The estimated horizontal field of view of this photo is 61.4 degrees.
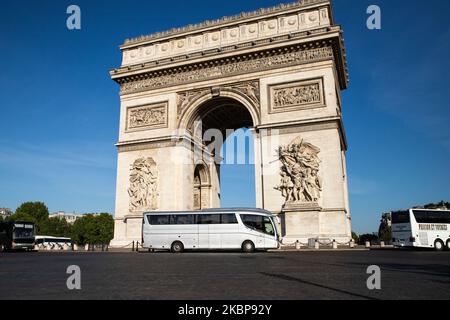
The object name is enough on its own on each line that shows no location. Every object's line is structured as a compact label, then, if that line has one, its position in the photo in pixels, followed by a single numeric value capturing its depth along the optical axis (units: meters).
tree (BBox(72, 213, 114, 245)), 69.56
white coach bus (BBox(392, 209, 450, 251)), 19.89
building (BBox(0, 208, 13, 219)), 116.13
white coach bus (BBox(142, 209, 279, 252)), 17.23
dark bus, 26.69
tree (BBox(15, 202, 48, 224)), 65.31
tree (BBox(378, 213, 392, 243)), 59.67
